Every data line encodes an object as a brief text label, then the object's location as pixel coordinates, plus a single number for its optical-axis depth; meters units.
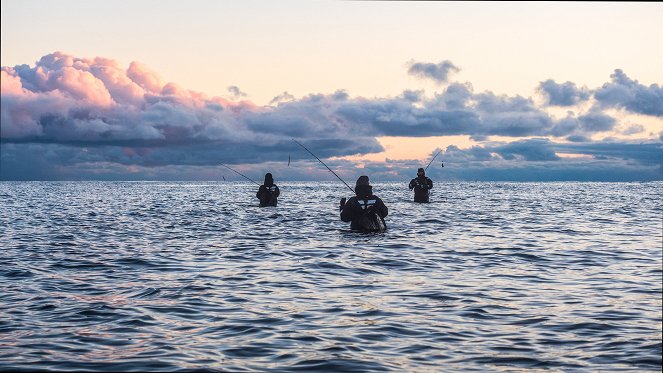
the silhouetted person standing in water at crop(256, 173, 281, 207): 42.93
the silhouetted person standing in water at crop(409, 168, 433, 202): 44.18
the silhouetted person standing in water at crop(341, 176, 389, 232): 23.34
